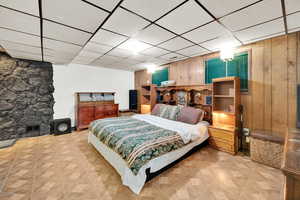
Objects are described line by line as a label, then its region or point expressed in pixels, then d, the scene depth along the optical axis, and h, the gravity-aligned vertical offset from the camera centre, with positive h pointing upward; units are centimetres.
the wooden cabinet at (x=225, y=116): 279 -41
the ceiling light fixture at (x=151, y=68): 498 +127
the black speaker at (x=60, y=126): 399 -86
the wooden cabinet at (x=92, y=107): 439 -29
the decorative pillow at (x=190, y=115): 315 -42
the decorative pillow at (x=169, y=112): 356 -37
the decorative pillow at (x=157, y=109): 400 -33
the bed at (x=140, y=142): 176 -73
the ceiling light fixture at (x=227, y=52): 292 +109
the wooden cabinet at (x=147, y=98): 463 +5
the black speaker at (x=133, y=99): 595 +1
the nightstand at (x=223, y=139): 273 -90
